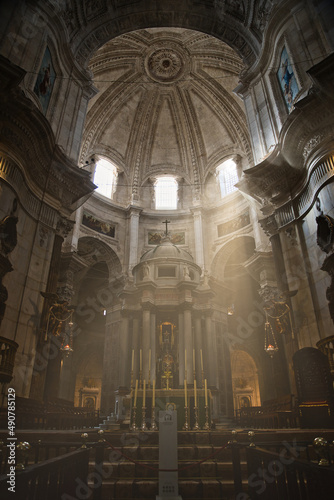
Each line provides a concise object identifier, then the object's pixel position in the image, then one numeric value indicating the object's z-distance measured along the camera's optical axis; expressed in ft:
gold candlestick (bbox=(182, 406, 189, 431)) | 27.50
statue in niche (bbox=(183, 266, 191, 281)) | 59.49
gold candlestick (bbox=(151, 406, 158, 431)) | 27.24
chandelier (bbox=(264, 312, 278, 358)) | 41.46
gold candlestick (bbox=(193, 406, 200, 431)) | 27.35
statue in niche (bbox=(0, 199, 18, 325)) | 28.50
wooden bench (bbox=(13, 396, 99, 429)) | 29.14
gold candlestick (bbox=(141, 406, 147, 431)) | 29.19
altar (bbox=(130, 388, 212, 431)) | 30.14
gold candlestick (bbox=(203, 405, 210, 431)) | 27.94
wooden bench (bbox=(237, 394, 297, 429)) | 30.94
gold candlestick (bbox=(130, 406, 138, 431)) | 29.45
